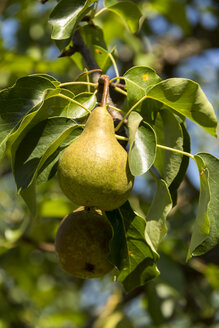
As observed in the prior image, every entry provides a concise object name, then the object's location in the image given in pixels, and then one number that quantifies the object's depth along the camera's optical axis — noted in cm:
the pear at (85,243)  76
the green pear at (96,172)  71
